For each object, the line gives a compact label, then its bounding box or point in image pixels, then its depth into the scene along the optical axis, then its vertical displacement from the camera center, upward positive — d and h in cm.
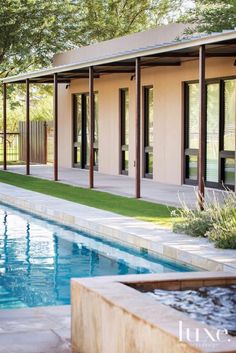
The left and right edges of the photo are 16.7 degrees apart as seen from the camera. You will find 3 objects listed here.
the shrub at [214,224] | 965 -115
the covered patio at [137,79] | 1321 +135
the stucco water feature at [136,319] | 433 -108
